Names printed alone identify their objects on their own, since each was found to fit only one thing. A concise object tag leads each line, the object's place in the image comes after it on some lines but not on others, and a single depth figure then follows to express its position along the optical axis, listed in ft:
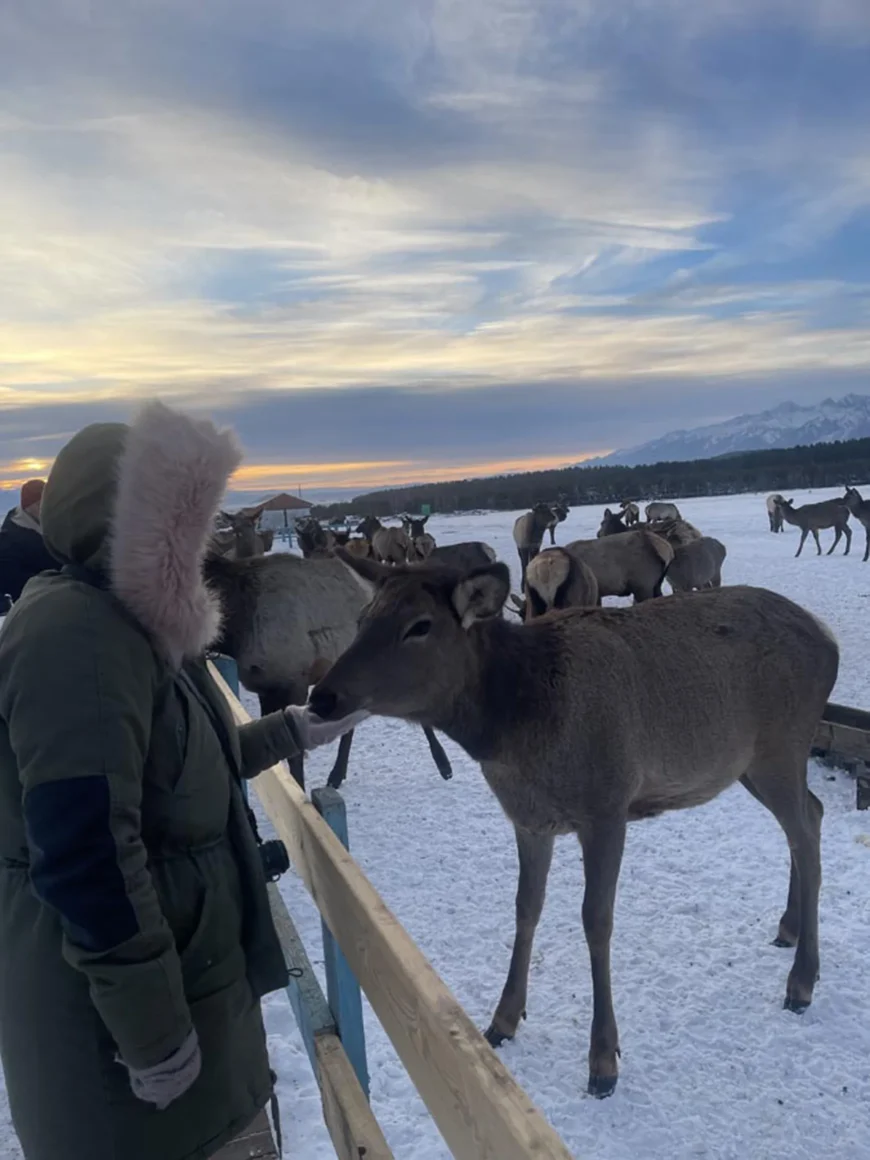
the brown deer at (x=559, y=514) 97.05
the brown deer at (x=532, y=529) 78.28
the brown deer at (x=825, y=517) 87.30
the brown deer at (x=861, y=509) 81.46
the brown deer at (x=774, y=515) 109.54
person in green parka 5.57
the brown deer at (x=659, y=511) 106.11
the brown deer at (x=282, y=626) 25.72
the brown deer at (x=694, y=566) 52.39
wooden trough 21.12
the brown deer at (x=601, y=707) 12.42
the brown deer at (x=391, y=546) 69.72
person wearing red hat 20.39
